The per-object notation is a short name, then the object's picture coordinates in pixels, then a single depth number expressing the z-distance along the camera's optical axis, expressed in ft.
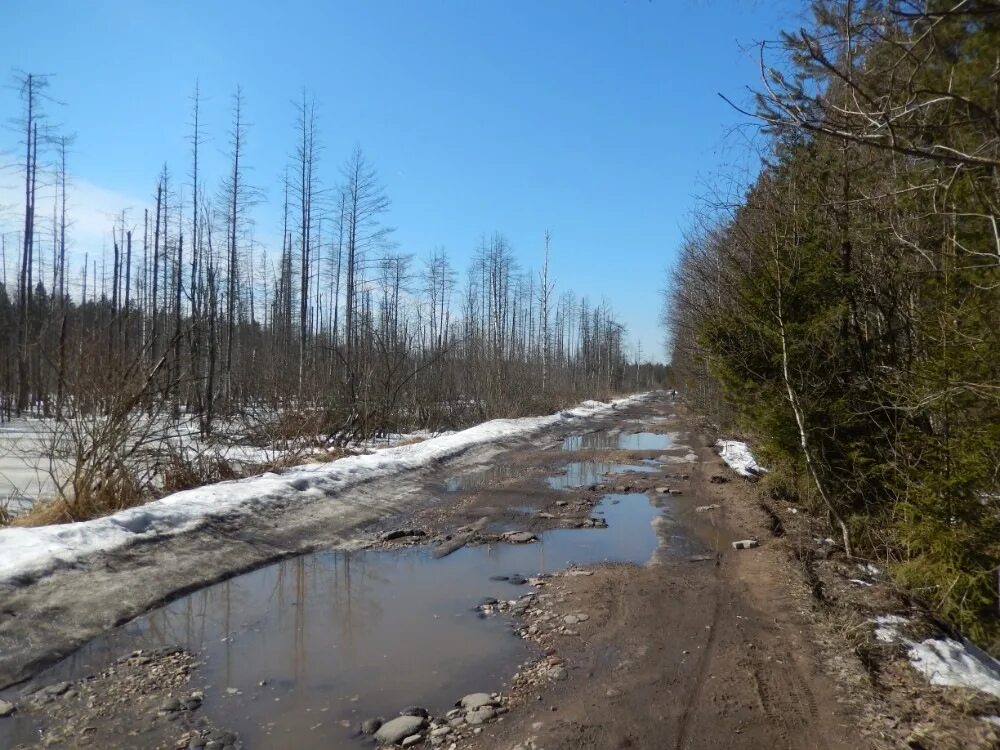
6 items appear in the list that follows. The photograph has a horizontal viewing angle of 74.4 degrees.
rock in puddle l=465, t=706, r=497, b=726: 12.94
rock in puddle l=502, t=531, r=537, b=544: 28.96
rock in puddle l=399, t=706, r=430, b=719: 13.19
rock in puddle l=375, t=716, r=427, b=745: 12.25
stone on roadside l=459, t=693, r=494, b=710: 13.55
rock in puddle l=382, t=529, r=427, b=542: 29.31
